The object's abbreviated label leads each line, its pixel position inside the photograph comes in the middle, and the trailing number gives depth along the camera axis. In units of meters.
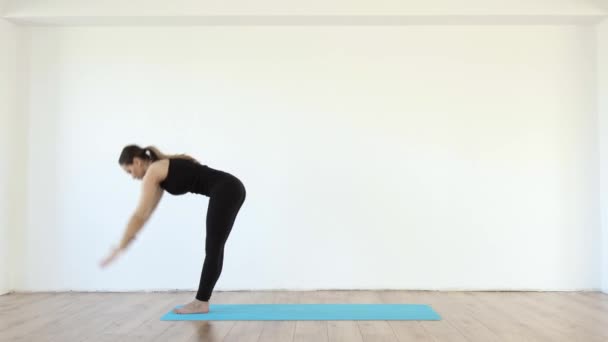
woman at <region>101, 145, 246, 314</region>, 2.71
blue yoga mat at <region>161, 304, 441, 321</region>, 2.86
